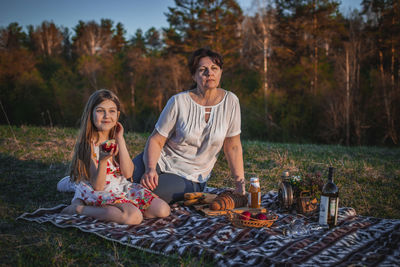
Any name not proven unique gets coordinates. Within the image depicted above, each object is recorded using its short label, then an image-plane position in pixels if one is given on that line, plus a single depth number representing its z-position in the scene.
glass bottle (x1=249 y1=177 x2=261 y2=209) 3.81
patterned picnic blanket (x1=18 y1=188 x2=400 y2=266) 2.59
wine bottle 3.30
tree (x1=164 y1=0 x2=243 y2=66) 25.47
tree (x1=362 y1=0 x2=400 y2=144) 21.31
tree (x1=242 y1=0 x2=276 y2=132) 23.44
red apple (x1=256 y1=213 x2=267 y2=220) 3.32
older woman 4.05
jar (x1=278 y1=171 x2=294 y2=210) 3.84
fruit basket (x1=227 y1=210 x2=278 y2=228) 3.29
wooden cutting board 3.73
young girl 3.36
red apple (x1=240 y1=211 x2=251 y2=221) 3.31
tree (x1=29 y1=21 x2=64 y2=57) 33.59
